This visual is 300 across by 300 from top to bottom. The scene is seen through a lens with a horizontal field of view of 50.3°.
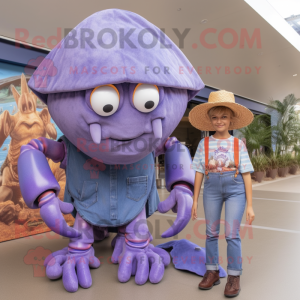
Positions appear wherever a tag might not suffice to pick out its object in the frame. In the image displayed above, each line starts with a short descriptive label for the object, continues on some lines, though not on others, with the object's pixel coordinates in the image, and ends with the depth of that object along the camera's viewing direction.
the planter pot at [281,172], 9.44
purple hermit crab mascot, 1.85
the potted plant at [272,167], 8.87
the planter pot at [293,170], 10.29
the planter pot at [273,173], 8.87
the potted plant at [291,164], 10.00
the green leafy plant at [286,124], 10.28
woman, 1.92
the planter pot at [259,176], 8.05
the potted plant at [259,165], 8.07
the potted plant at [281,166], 9.44
